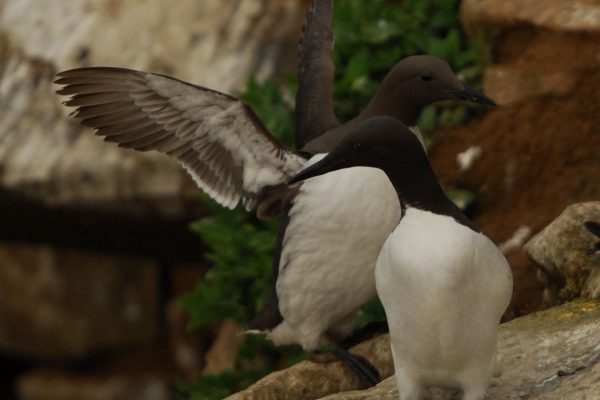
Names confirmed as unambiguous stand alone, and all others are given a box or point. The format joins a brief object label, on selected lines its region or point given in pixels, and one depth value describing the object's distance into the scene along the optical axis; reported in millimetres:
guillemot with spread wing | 12539
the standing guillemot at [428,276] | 9375
